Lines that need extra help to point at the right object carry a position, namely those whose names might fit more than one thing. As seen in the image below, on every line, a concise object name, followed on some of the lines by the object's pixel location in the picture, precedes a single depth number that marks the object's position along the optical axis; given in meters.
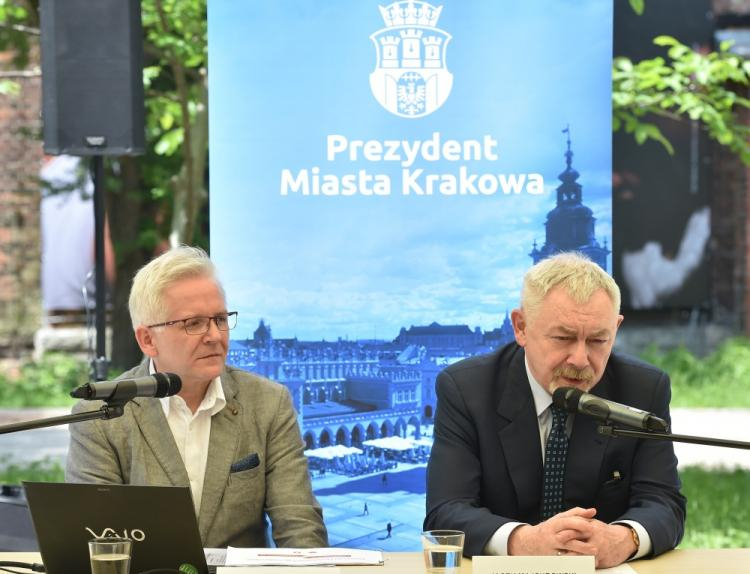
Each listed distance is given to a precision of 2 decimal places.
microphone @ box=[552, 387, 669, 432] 4.39
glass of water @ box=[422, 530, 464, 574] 4.59
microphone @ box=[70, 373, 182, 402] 4.66
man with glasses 6.03
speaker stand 9.52
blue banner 8.16
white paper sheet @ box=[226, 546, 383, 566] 4.88
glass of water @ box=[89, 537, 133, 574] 4.33
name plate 4.41
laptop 4.63
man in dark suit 5.60
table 5.00
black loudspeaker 9.20
